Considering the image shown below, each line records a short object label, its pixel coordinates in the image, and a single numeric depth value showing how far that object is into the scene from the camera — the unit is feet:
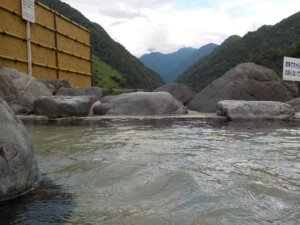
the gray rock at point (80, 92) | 35.60
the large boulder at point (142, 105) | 30.12
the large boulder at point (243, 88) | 36.81
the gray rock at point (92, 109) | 30.62
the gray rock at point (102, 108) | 30.22
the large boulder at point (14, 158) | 8.47
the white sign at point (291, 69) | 40.37
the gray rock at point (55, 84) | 36.53
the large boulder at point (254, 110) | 28.53
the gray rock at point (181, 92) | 46.93
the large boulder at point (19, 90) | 29.71
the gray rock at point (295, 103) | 34.42
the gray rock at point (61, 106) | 27.50
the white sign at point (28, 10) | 39.11
